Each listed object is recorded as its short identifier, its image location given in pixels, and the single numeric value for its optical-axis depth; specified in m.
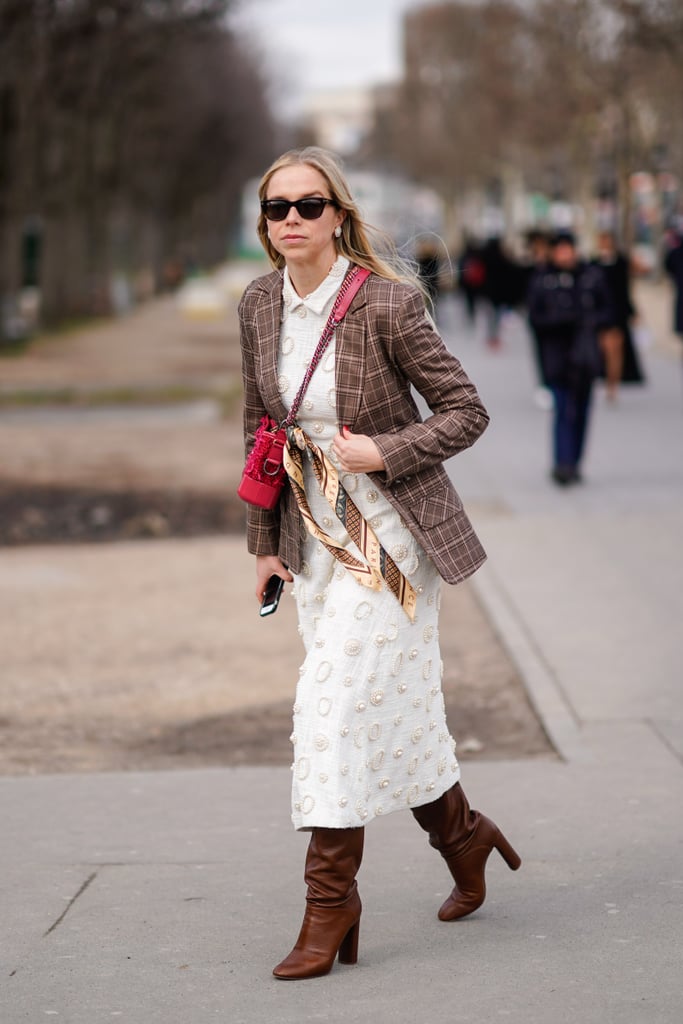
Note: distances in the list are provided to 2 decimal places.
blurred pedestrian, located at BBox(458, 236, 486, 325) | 31.02
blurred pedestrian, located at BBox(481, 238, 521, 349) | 28.62
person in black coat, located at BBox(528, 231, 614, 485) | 12.29
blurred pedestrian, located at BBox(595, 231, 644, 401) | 17.05
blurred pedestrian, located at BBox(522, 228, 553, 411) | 18.59
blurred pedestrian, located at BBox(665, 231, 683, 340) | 17.39
